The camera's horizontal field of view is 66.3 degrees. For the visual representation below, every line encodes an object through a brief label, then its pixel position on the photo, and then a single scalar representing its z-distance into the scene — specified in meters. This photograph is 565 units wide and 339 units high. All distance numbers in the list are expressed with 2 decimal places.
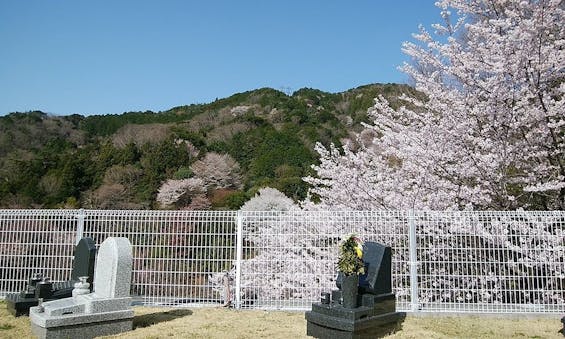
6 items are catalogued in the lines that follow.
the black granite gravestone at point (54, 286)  6.66
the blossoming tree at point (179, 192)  25.62
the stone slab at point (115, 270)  5.68
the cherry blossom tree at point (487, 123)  7.81
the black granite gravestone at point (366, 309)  5.31
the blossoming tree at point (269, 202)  16.65
